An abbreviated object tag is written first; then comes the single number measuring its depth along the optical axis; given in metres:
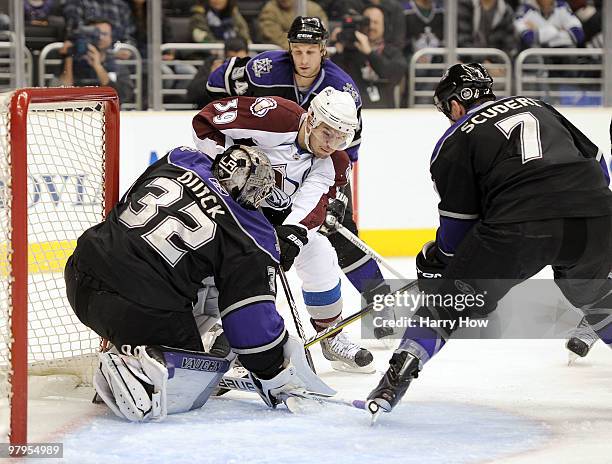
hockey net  5.41
